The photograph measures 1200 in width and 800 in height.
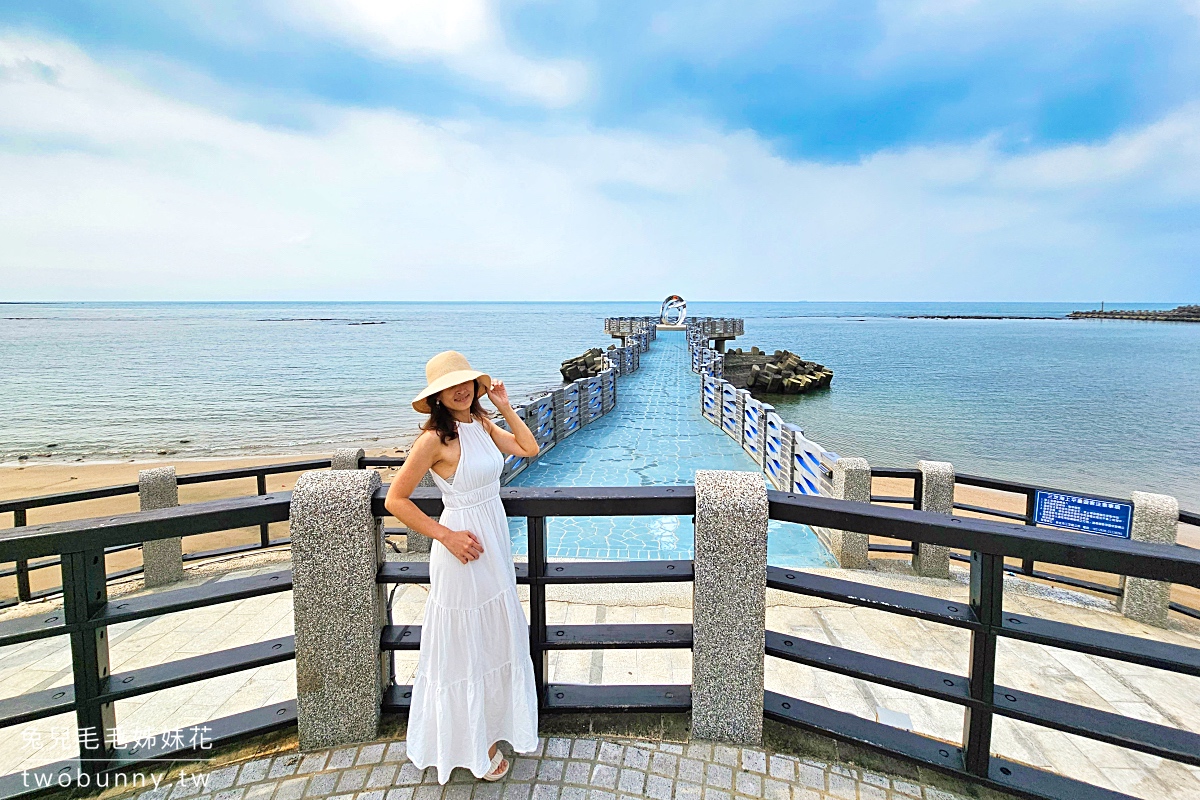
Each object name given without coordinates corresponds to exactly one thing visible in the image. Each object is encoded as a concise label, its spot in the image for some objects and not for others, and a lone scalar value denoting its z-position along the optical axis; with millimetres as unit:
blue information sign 6184
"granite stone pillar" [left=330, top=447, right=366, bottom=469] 7680
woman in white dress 2551
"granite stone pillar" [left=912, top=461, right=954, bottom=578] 6969
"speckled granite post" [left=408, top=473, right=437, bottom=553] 7406
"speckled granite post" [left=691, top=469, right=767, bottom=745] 2777
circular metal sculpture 63562
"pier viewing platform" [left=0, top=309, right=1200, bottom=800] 2496
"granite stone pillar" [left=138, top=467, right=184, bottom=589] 6539
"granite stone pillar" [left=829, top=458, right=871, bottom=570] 7164
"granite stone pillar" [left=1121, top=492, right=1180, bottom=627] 5938
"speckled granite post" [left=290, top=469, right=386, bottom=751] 2785
